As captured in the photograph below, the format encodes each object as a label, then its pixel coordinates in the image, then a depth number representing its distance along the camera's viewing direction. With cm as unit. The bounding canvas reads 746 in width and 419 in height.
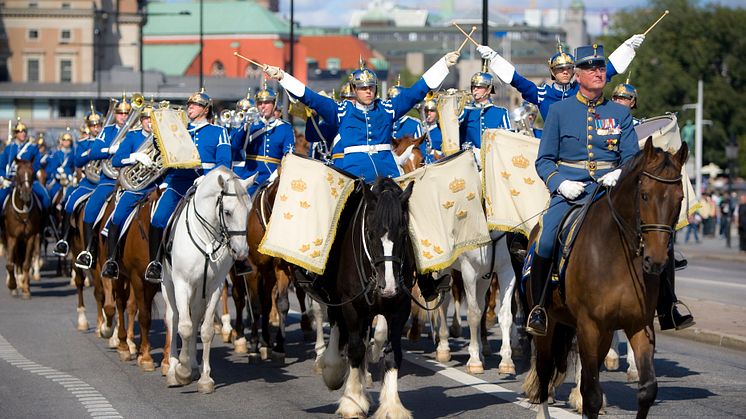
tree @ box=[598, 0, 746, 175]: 9492
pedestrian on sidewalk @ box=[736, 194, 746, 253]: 4297
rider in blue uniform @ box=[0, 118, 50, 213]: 2795
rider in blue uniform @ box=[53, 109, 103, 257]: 2142
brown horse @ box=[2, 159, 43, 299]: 2639
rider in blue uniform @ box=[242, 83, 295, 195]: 1814
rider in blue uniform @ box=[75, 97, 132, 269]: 1898
